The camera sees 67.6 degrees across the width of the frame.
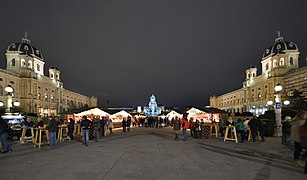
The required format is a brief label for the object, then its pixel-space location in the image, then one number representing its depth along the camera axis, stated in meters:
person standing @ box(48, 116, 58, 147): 12.41
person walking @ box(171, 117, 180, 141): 15.84
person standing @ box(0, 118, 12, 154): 10.62
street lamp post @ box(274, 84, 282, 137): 17.34
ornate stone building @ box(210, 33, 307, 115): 60.99
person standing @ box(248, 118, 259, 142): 14.73
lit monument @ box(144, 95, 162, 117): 87.18
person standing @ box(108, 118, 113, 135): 22.25
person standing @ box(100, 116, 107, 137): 20.24
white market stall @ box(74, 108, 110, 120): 28.16
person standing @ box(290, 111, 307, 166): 7.57
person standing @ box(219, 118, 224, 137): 19.08
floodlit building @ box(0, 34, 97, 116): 65.31
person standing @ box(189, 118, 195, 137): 18.17
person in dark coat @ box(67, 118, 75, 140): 16.77
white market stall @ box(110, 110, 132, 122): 33.00
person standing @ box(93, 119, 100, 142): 15.75
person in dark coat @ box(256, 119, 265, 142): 15.01
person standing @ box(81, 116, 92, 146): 13.28
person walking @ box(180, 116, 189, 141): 15.55
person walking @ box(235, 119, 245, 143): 14.77
